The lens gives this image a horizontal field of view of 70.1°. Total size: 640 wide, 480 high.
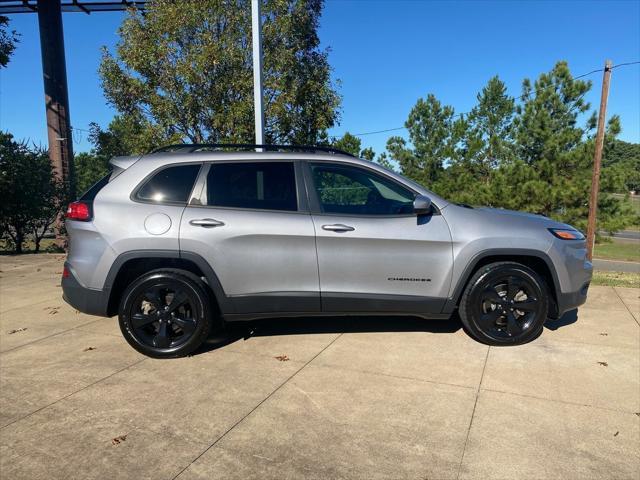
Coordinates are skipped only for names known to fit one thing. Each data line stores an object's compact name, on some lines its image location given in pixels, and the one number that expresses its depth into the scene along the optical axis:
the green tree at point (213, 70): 9.08
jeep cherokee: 3.79
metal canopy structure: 16.39
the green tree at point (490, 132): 19.70
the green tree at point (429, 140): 24.23
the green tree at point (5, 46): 9.44
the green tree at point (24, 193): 11.41
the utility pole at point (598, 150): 14.73
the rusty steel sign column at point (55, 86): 13.95
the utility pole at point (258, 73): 7.11
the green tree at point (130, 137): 9.74
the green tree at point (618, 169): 15.80
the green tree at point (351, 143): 18.92
